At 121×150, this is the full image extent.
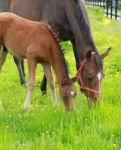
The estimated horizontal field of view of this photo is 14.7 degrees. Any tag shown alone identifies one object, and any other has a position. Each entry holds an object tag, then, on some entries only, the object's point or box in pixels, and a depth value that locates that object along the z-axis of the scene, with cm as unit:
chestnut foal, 640
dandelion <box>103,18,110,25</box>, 2216
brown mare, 642
